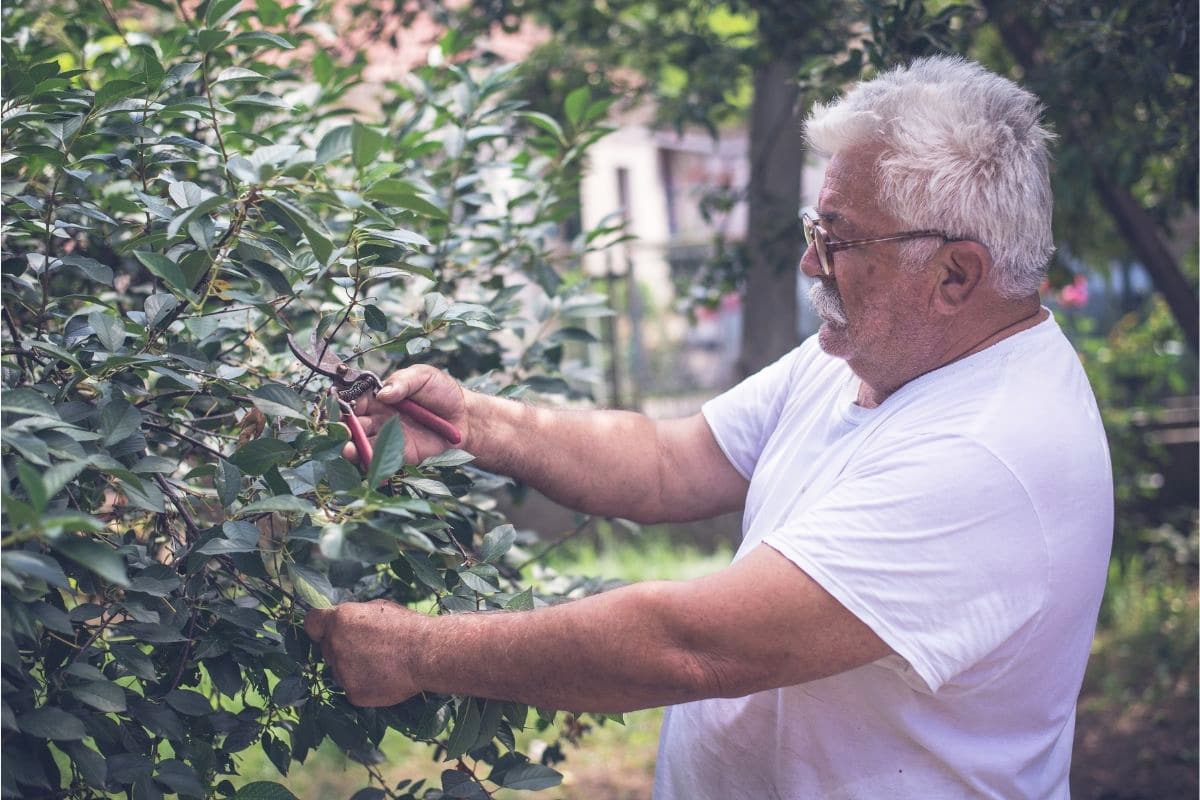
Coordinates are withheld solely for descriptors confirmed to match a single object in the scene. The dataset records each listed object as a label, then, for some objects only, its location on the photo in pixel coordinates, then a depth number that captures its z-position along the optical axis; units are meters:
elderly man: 1.61
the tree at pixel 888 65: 2.80
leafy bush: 1.41
